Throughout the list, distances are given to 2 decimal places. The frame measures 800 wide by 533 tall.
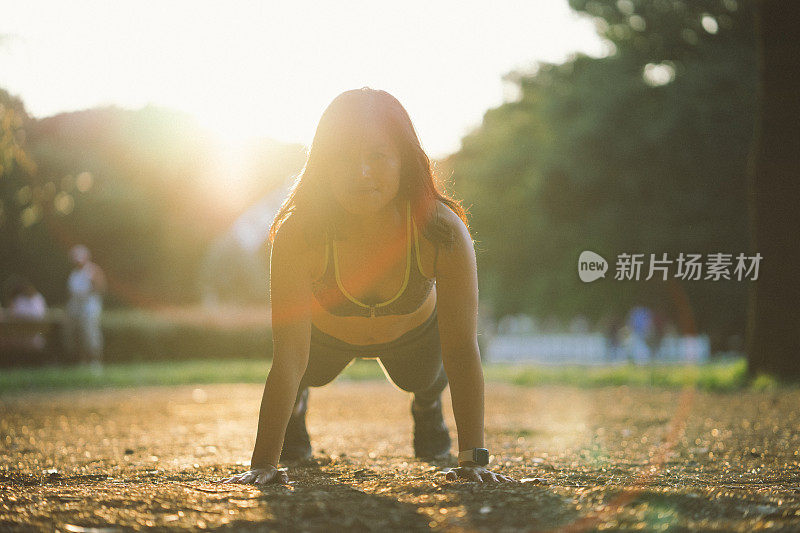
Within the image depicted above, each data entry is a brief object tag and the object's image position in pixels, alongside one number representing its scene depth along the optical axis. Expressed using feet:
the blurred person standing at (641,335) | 75.45
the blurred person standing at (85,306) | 42.96
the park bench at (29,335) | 37.93
